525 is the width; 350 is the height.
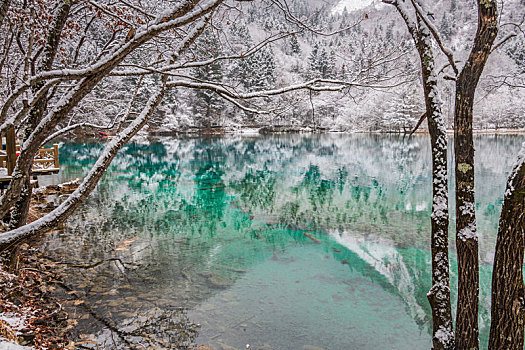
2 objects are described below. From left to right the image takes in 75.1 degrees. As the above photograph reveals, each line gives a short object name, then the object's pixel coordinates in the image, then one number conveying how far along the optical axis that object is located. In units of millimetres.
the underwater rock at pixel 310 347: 5000
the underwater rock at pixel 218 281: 6822
